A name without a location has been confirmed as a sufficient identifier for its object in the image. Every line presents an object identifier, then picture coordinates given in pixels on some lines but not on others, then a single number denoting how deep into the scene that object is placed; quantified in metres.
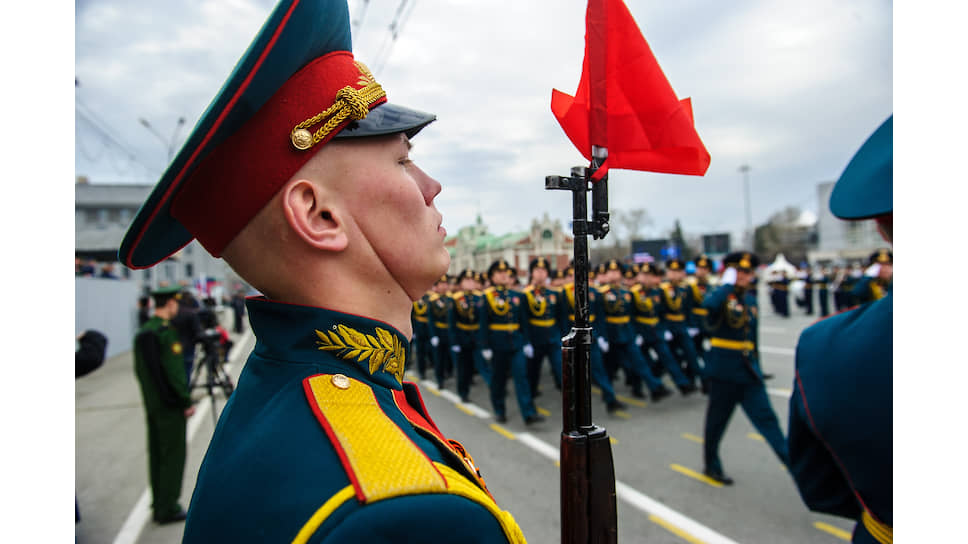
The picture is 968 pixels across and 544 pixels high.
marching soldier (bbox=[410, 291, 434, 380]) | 11.15
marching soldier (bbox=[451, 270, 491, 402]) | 8.56
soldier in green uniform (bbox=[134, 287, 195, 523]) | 4.25
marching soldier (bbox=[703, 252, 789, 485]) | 4.67
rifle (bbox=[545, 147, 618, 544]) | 1.15
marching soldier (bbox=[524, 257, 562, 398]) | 7.77
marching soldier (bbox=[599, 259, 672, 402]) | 7.59
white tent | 23.72
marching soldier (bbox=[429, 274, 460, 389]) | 9.75
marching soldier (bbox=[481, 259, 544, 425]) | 6.83
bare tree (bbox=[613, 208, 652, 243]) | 39.41
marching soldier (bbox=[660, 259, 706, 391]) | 8.32
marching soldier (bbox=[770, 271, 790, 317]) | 19.31
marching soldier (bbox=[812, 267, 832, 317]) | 18.67
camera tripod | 4.91
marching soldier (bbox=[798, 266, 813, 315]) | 20.84
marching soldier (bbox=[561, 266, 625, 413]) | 6.96
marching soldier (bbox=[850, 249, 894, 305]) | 8.39
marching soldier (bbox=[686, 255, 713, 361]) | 9.10
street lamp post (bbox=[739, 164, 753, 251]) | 43.66
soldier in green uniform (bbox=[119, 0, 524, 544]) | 0.73
